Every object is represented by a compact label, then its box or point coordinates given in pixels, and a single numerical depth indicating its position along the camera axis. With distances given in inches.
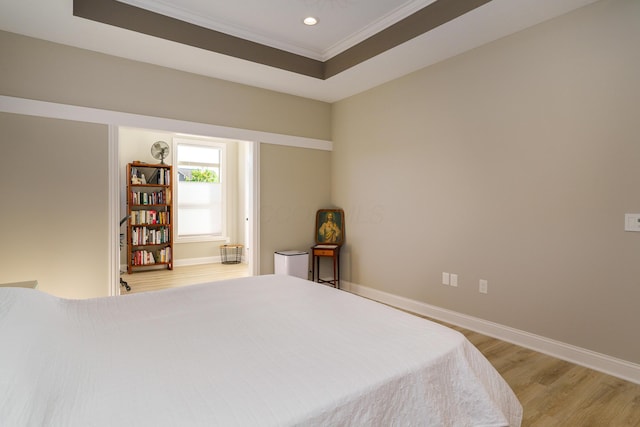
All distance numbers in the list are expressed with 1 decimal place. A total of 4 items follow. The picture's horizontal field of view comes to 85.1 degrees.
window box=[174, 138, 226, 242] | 250.2
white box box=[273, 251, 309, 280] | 163.6
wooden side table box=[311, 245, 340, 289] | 172.7
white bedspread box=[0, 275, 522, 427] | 35.5
